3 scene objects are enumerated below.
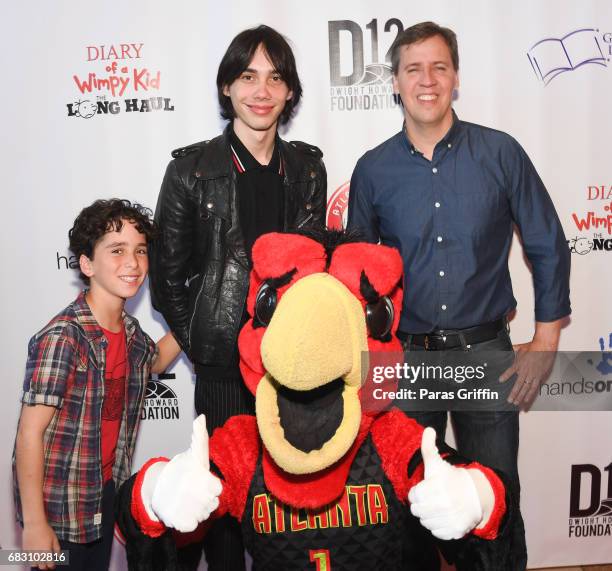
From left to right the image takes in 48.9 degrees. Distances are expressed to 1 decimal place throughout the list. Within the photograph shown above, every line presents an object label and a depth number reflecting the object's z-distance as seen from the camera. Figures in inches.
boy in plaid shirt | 67.1
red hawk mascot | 45.8
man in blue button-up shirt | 76.4
